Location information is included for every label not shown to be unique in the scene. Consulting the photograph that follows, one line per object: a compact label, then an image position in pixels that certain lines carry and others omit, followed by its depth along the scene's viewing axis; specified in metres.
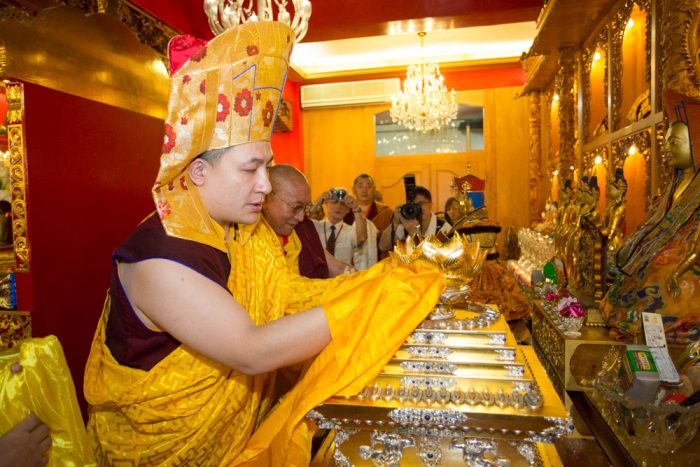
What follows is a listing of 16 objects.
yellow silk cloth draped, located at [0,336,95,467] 0.98
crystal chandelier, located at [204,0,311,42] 2.65
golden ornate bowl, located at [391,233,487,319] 1.29
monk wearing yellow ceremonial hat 1.03
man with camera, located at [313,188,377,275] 3.83
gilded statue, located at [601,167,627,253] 2.58
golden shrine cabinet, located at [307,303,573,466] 0.91
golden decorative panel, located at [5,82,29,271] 2.70
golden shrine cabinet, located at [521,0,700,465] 2.25
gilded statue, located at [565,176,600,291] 2.65
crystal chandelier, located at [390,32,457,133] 7.02
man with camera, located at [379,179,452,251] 3.08
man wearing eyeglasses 2.35
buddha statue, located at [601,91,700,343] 1.98
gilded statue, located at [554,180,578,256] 2.96
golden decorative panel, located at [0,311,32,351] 2.77
